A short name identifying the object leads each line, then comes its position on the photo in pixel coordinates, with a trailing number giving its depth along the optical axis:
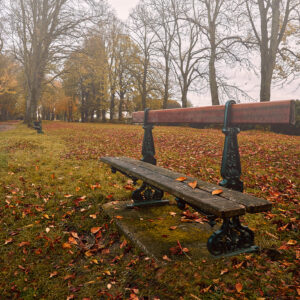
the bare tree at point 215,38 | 13.95
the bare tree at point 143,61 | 20.05
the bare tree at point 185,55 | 17.02
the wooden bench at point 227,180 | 1.78
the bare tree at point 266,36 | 11.78
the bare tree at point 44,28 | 15.19
